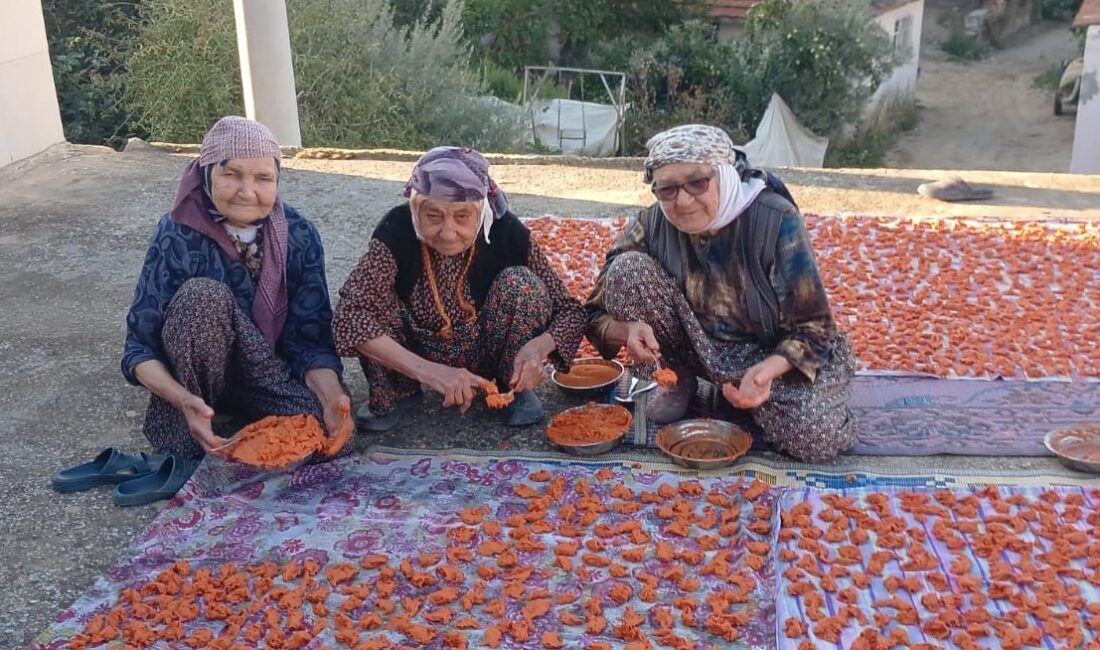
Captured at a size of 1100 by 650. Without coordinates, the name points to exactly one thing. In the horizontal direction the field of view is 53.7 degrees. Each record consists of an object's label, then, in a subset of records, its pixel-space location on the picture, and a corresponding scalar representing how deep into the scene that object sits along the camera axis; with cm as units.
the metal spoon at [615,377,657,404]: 365
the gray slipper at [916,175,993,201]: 606
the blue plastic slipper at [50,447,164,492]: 313
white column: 752
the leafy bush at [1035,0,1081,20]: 2500
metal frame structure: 1376
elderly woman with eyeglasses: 303
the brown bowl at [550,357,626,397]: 366
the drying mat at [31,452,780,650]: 245
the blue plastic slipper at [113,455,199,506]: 304
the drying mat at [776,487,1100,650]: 235
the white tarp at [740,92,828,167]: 1462
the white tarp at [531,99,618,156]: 1371
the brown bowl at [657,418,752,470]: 313
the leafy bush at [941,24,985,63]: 2264
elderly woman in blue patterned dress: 303
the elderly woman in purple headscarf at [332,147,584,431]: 311
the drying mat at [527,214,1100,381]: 382
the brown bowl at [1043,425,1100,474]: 301
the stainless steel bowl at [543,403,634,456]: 322
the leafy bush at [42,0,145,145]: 1058
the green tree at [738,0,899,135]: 1501
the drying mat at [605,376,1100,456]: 322
